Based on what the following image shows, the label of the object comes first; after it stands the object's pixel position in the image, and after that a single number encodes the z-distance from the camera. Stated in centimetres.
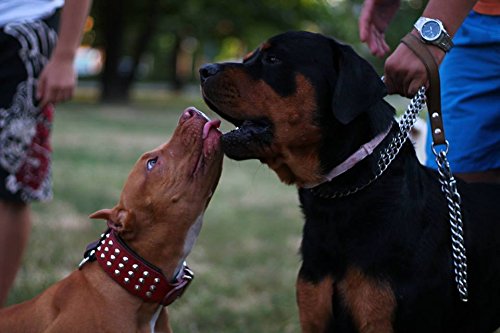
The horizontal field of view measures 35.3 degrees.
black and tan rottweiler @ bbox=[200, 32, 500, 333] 304
